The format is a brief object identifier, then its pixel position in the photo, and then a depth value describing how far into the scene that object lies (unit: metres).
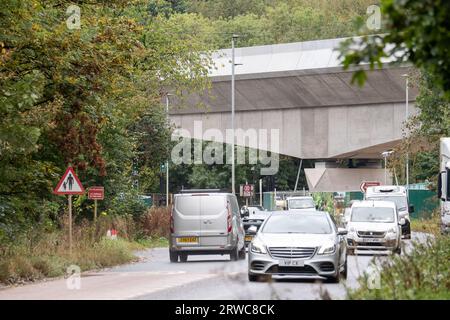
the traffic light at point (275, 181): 96.16
